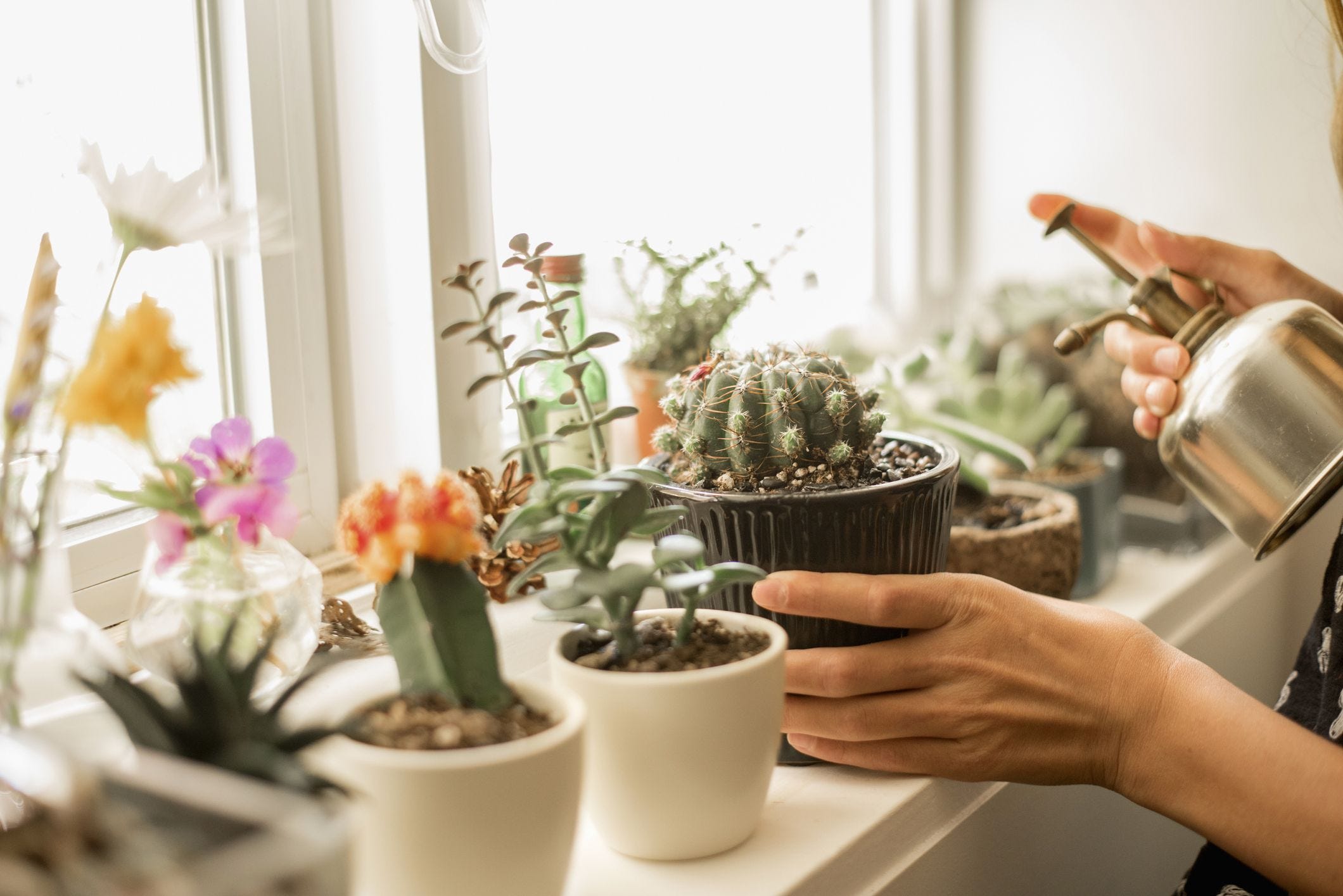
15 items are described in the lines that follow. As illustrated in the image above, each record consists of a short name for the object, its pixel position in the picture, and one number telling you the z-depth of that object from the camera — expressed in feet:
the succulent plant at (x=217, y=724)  1.36
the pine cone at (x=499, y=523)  2.96
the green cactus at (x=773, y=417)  2.38
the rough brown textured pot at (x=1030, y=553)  3.31
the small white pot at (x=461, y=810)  1.53
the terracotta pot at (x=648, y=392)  3.74
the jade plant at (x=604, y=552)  1.87
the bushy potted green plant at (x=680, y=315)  3.72
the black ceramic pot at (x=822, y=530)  2.30
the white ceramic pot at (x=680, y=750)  1.86
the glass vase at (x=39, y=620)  1.48
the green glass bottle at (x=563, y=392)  3.28
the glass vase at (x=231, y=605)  1.89
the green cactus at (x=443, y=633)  1.67
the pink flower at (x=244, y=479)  1.78
